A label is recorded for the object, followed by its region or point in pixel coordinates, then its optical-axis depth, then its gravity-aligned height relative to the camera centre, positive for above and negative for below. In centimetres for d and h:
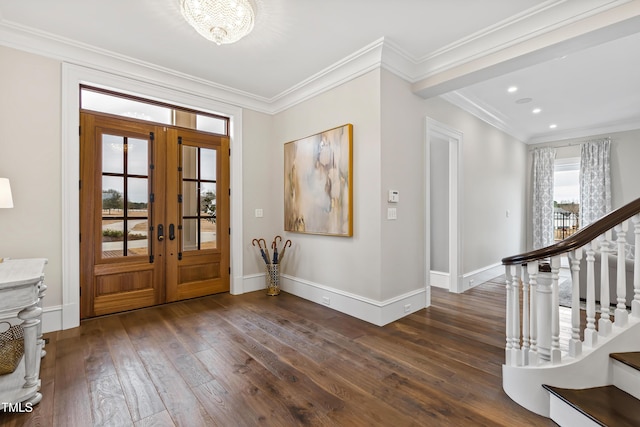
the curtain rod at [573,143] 580 +151
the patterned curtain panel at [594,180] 575 +69
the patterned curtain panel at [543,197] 636 +36
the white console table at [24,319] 178 -69
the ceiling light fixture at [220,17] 216 +151
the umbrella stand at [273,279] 429 -96
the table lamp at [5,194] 239 +16
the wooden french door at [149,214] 328 -1
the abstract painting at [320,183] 346 +39
